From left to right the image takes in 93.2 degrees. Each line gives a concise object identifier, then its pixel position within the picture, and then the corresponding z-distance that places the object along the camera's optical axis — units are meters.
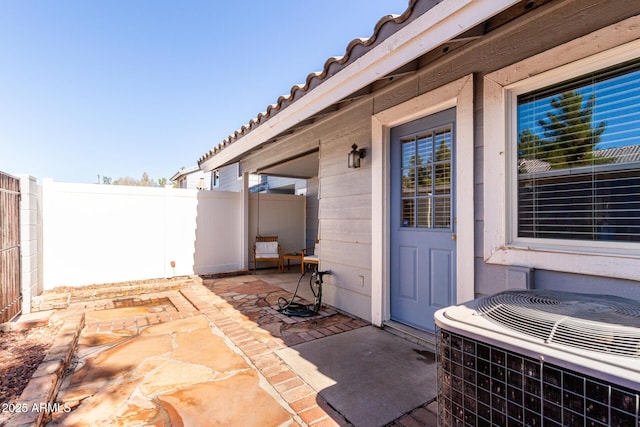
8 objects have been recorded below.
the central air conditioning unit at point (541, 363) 0.84
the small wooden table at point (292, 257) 7.45
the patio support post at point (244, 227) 7.43
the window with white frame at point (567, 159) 1.83
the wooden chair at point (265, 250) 7.44
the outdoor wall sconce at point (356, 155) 3.70
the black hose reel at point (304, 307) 3.95
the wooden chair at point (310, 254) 6.21
